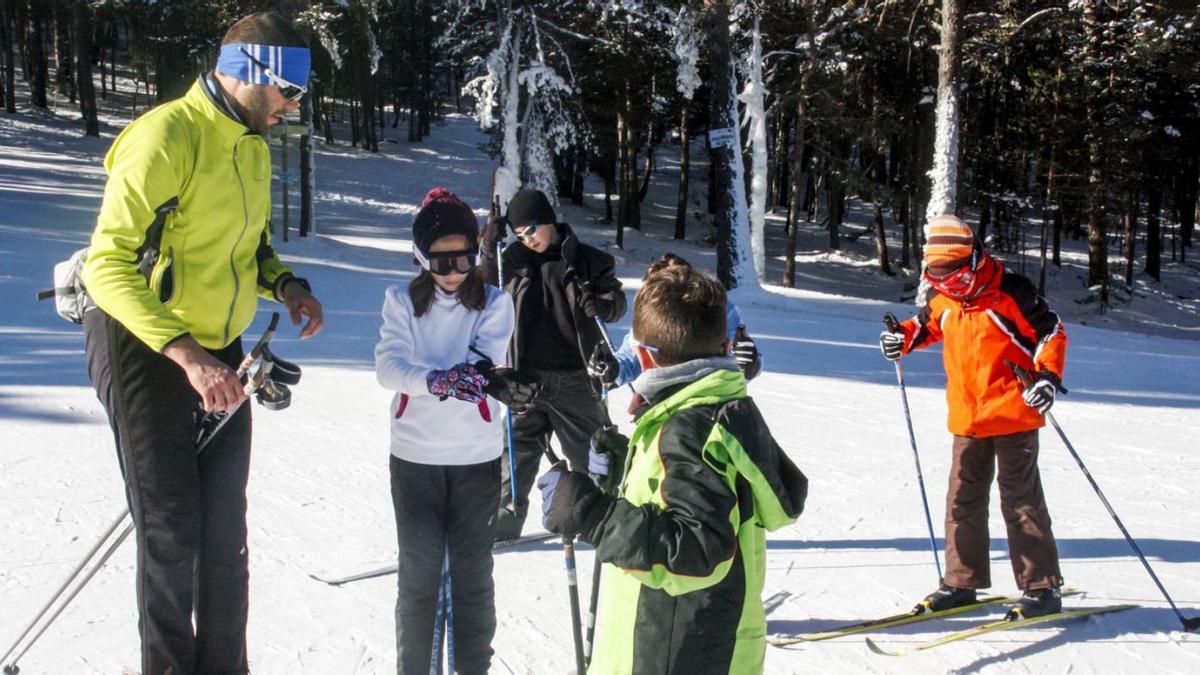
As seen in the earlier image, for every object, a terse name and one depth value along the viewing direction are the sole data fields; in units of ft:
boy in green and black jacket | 7.41
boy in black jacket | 16.30
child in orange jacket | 13.98
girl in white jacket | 10.64
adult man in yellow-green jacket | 8.66
